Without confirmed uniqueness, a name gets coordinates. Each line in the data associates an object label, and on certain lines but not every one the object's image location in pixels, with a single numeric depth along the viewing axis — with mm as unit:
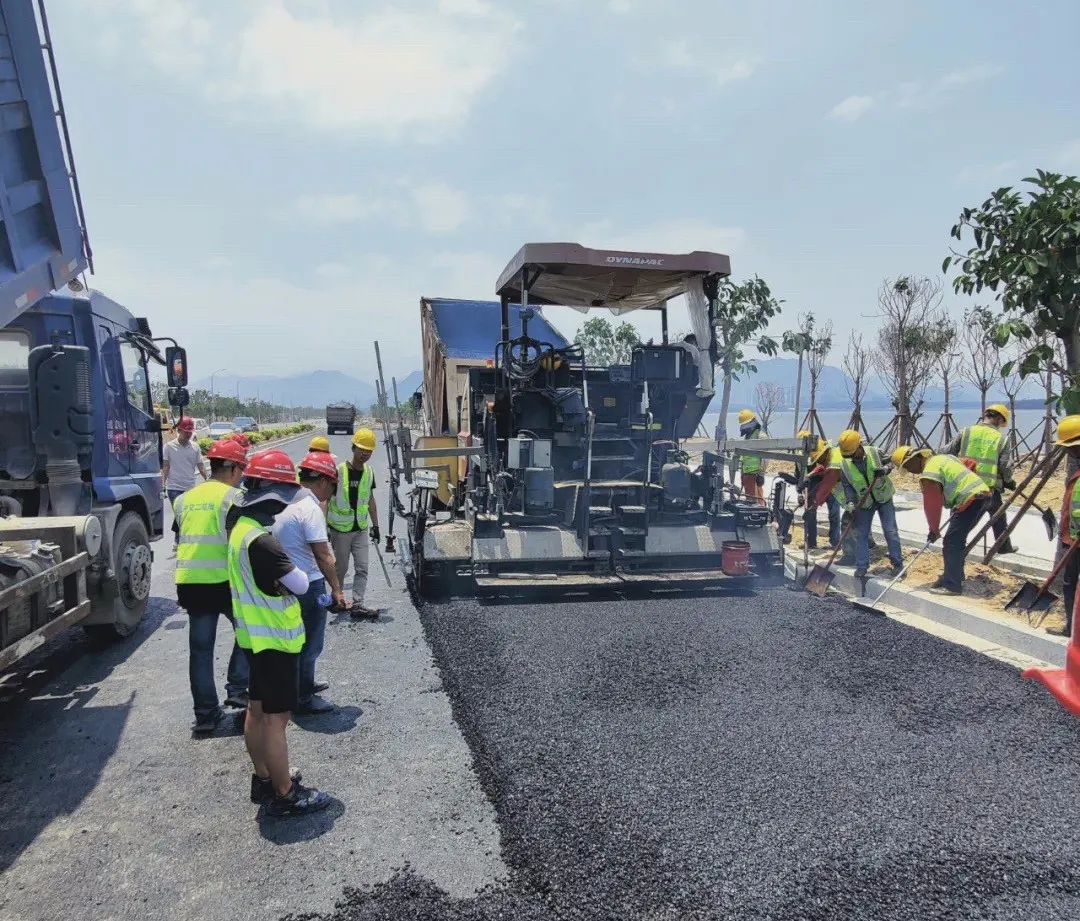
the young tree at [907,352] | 15578
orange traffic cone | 2545
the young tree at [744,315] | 14055
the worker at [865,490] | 6711
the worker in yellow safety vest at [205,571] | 3910
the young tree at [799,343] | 13406
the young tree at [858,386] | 16359
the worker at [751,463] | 9180
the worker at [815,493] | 7734
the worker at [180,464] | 8297
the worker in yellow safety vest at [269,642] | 3006
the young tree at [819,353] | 18247
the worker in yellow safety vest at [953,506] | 6223
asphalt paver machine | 6320
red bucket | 6383
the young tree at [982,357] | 15570
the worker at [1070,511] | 4984
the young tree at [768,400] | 23420
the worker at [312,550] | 3633
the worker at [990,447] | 6934
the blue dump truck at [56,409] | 4008
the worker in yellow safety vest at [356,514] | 5777
